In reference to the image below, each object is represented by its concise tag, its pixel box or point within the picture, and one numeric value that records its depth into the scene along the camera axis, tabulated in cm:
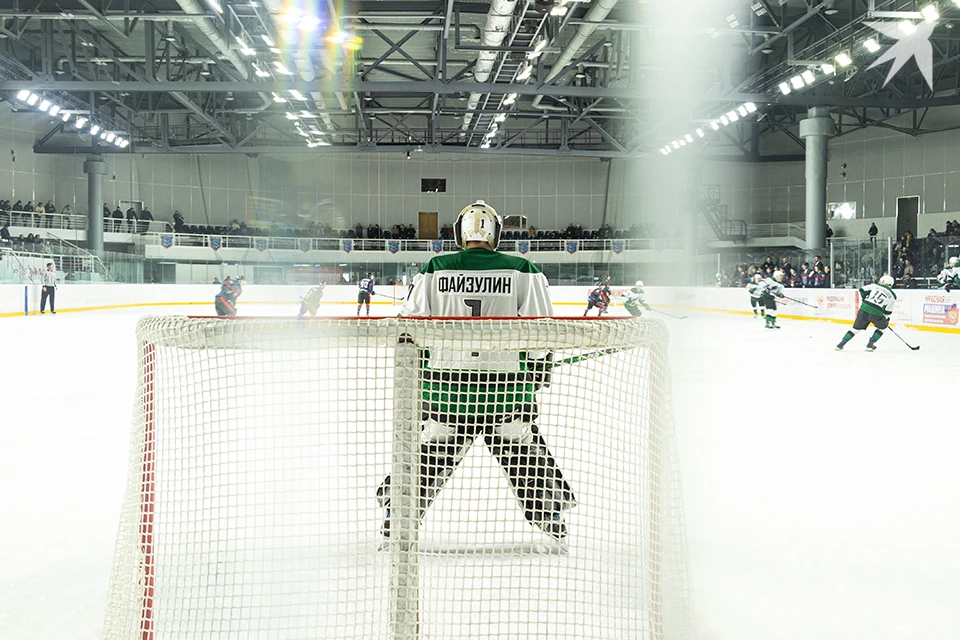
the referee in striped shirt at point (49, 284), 1811
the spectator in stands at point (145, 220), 2923
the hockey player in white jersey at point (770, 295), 1475
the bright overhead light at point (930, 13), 1288
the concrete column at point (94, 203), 2758
